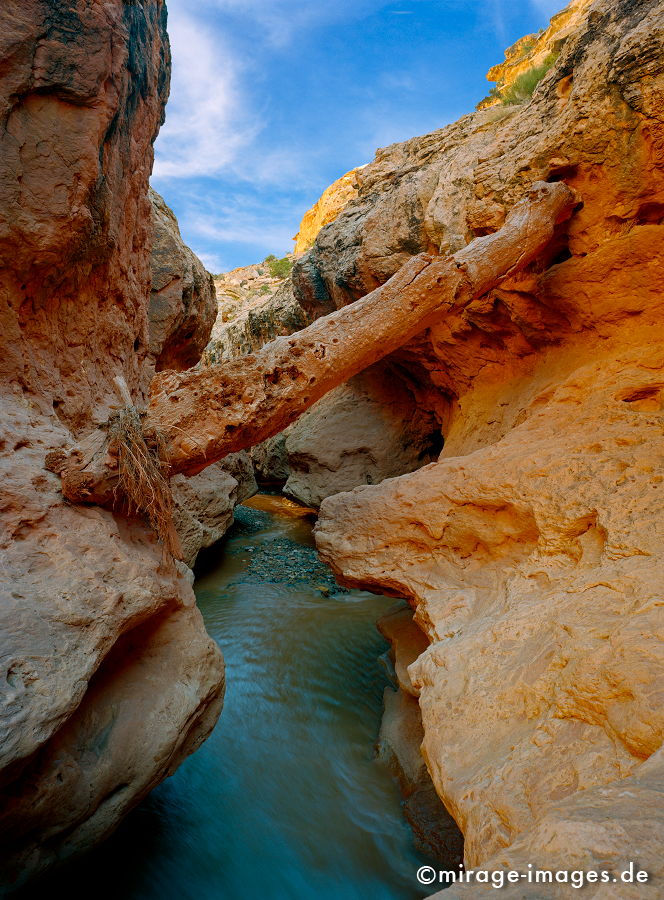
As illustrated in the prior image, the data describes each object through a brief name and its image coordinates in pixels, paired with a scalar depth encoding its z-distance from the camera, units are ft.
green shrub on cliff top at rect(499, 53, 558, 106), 22.31
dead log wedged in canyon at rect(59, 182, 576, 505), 11.14
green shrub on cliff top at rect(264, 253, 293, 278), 91.30
